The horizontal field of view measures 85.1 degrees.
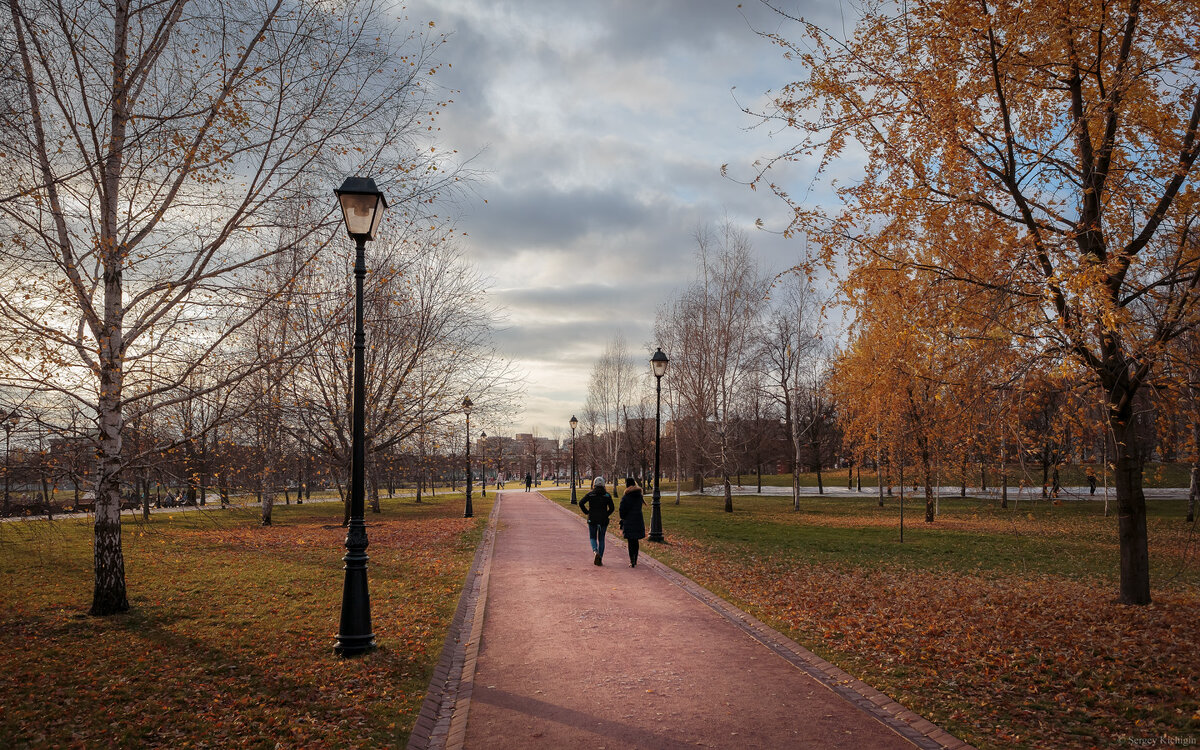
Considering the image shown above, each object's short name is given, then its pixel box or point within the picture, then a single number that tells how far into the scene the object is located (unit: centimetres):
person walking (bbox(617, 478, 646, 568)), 1250
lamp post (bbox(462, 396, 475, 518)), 2064
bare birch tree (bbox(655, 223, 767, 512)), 2986
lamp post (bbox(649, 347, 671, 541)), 1691
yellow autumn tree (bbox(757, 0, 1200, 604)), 746
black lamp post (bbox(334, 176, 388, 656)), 687
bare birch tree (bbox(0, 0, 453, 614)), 768
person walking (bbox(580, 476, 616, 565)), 1284
